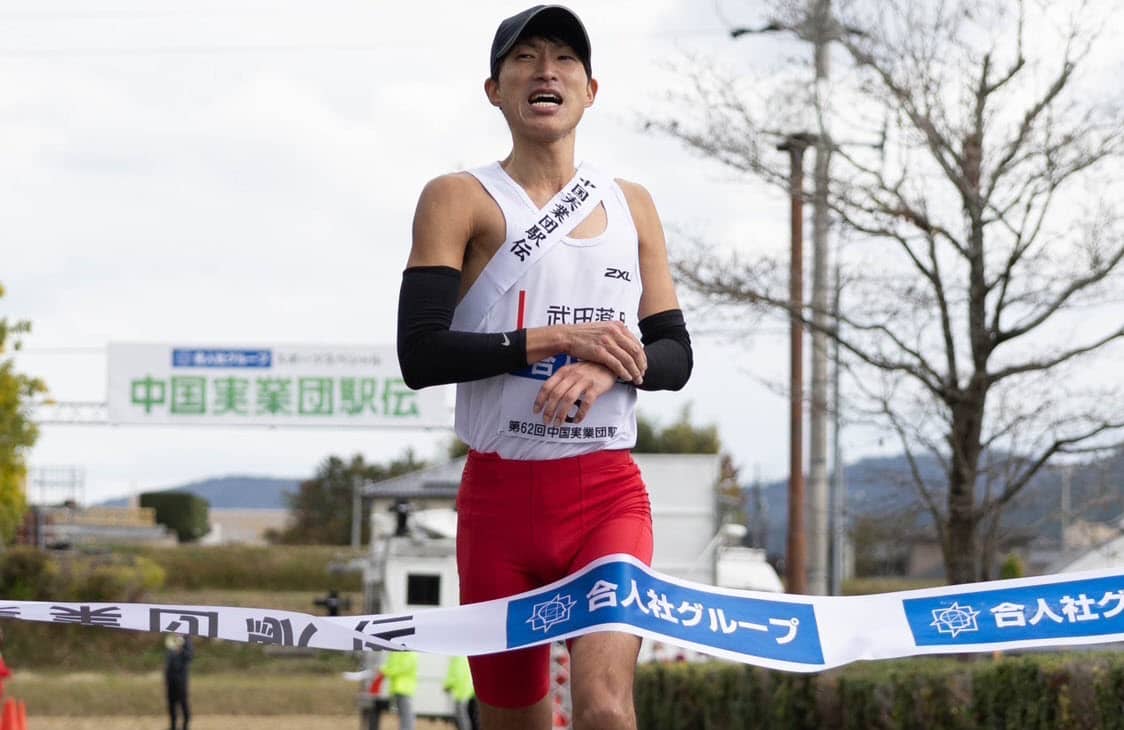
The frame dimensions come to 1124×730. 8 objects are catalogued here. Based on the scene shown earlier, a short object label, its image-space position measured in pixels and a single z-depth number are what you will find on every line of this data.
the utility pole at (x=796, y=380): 14.70
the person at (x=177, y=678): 26.77
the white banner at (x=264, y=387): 46.00
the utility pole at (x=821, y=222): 14.23
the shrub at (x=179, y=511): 99.44
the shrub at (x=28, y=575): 51.31
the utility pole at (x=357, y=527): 52.16
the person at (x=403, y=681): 21.75
